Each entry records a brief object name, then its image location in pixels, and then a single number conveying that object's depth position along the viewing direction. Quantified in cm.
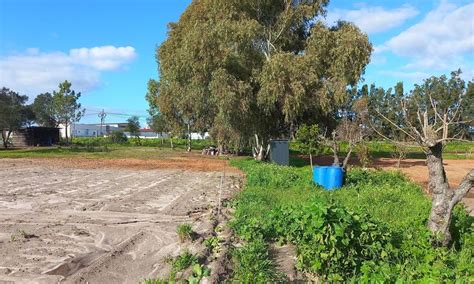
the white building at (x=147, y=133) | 13599
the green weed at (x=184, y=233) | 676
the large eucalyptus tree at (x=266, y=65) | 2648
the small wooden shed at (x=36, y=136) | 6075
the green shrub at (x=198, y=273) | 489
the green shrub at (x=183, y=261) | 537
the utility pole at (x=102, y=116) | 10088
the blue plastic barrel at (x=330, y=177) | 1388
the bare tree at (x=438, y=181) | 657
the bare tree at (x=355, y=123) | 2528
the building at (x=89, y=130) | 11506
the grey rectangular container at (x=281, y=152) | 2636
